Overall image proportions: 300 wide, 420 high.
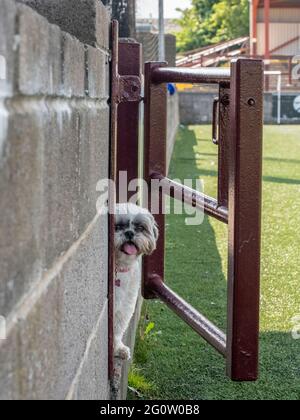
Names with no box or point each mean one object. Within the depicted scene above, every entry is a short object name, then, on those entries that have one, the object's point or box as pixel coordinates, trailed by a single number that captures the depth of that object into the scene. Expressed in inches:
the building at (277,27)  1867.6
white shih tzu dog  206.3
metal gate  163.9
